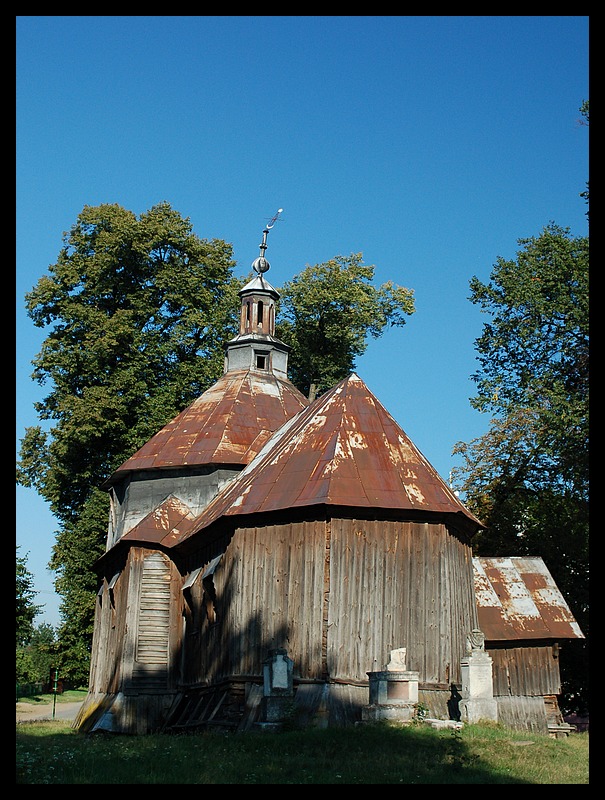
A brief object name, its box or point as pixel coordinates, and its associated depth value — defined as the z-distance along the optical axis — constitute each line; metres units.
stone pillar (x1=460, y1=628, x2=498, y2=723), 18.55
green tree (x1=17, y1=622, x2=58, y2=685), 54.80
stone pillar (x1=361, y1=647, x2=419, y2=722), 17.30
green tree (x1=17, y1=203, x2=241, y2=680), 34.47
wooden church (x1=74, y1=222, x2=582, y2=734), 20.36
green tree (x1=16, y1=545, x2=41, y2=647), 40.84
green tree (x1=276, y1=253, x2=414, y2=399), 41.12
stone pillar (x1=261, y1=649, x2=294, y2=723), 18.28
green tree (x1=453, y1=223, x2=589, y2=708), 27.25
